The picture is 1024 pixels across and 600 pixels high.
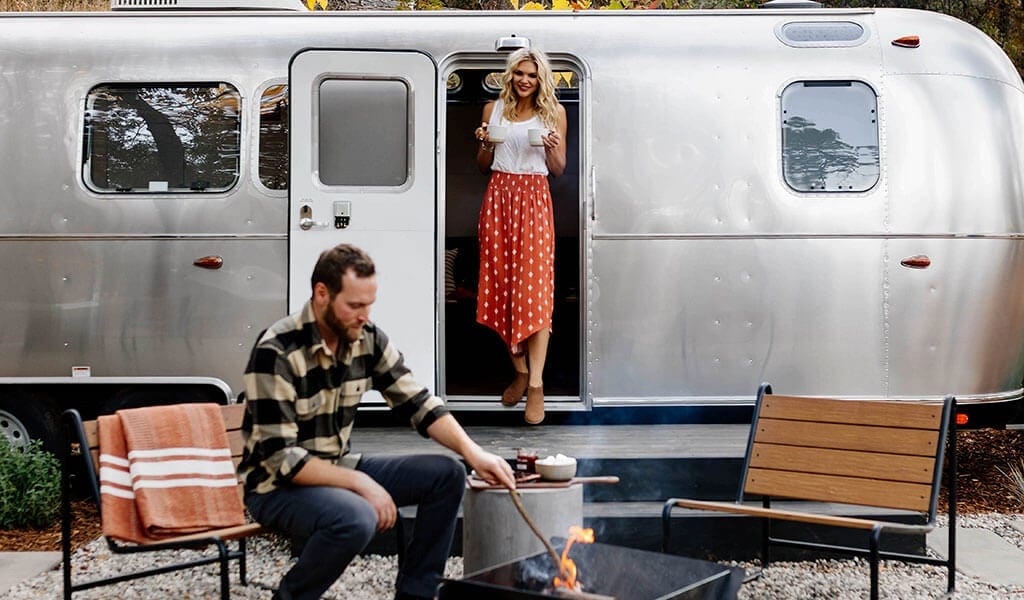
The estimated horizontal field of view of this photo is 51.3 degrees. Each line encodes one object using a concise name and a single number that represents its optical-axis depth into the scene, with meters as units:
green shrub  5.44
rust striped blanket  3.64
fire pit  3.16
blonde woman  5.80
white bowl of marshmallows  3.82
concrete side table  3.76
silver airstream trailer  5.75
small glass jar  3.89
